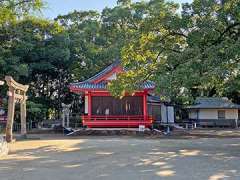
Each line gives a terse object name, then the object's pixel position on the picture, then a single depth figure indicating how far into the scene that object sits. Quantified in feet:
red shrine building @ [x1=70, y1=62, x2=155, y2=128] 51.25
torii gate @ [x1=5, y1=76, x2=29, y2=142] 33.74
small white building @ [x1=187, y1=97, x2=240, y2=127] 79.25
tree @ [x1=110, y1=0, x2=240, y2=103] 26.74
